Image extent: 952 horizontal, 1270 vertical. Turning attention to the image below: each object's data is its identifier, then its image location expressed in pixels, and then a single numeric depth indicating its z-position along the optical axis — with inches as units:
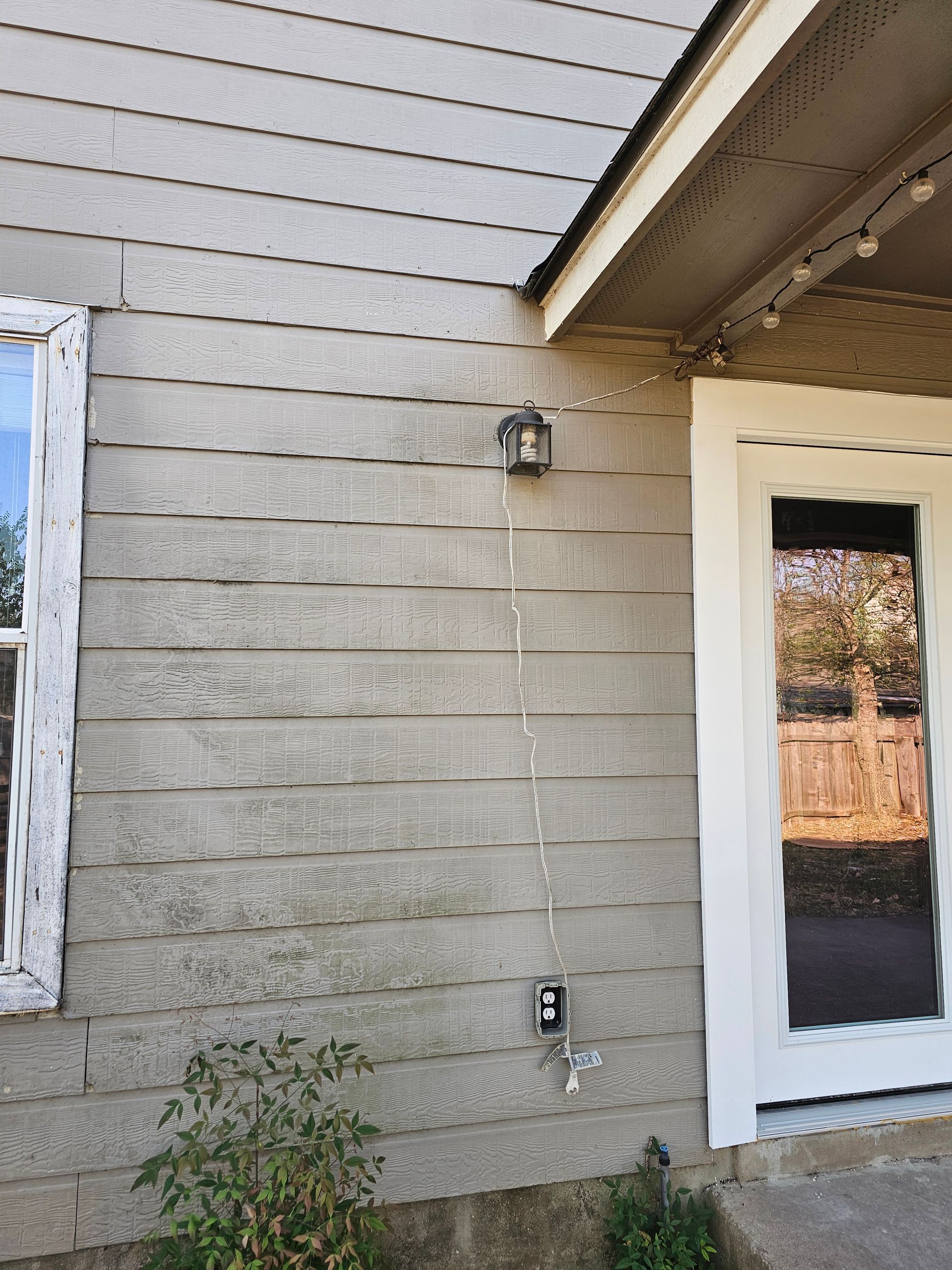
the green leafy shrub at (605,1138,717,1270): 69.1
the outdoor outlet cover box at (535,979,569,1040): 72.1
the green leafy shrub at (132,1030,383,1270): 57.8
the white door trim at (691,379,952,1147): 75.2
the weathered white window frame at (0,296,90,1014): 64.3
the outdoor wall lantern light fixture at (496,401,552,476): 74.3
